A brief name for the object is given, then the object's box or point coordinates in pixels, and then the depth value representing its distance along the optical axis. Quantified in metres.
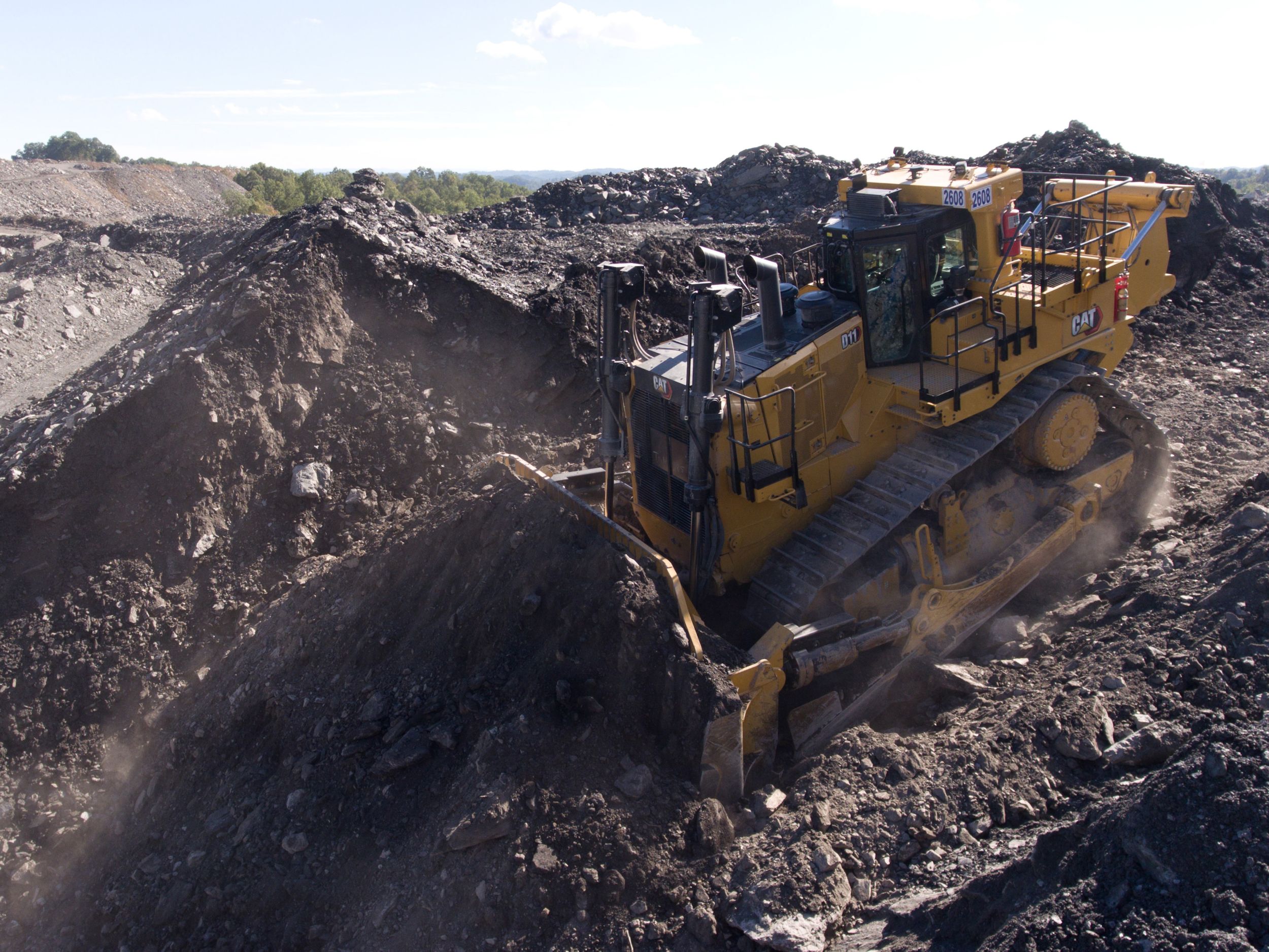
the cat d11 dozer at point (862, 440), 6.42
